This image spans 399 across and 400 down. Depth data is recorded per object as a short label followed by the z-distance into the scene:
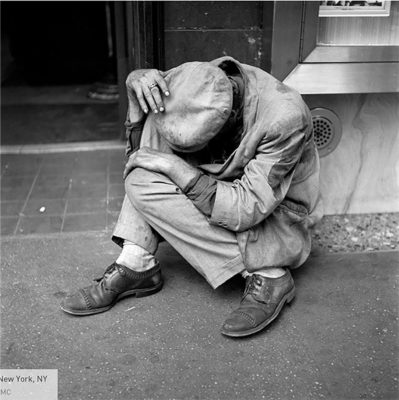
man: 2.32
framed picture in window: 2.95
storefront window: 2.95
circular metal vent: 3.20
